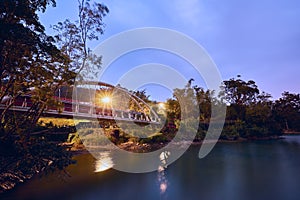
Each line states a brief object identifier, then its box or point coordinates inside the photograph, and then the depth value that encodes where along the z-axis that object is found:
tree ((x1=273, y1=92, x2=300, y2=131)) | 31.94
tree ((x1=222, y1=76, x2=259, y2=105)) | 27.72
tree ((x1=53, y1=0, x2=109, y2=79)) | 7.91
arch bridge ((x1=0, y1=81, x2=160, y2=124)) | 10.40
